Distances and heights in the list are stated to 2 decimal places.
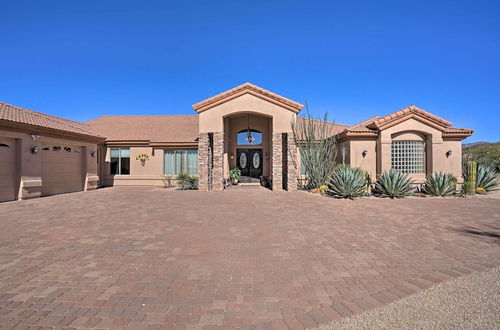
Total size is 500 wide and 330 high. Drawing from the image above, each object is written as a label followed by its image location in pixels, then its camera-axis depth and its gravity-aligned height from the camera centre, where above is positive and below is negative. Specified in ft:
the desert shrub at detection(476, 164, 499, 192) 46.75 -2.12
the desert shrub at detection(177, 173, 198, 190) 53.01 -3.25
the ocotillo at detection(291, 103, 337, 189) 49.75 +3.07
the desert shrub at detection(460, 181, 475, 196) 42.64 -3.81
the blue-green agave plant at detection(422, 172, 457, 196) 42.01 -3.13
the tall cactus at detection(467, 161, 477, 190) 44.05 -0.95
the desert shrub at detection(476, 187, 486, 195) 45.04 -4.40
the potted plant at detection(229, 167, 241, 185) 59.67 -2.22
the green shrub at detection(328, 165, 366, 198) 39.34 -2.72
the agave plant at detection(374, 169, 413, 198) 40.45 -2.97
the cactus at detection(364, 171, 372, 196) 44.08 -3.14
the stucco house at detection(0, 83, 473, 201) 40.16 +3.78
